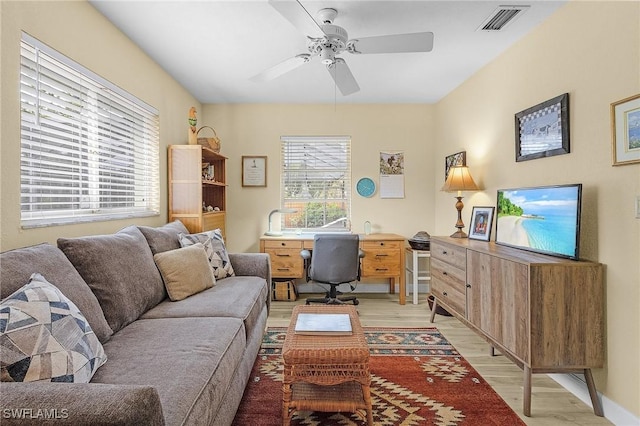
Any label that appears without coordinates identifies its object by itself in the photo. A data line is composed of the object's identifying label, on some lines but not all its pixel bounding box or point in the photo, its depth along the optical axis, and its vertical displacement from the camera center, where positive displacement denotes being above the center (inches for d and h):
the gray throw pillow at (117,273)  68.9 -13.5
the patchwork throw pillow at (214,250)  110.0 -13.0
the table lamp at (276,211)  168.1 -2.0
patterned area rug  73.1 -44.4
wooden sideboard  74.1 -23.5
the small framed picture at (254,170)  176.2 +21.2
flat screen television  77.4 -2.2
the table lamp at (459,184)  128.6 +10.3
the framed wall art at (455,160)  142.7 +22.3
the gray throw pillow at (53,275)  52.3 -10.5
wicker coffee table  65.1 -31.2
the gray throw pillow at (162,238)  96.9 -7.9
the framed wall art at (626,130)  67.6 +16.3
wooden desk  156.9 -20.4
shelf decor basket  151.9 +30.9
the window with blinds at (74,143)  71.2 +17.5
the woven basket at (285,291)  160.7 -37.7
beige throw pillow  90.4 -16.7
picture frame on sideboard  116.7 -4.5
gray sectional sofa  32.5 -22.0
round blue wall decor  177.0 +13.9
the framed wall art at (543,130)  87.0 +22.5
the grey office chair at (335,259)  137.3 -19.6
